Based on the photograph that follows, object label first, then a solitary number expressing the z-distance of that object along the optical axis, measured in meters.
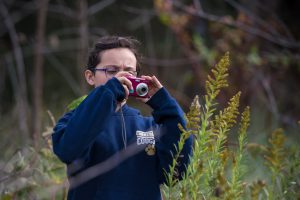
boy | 5.11
